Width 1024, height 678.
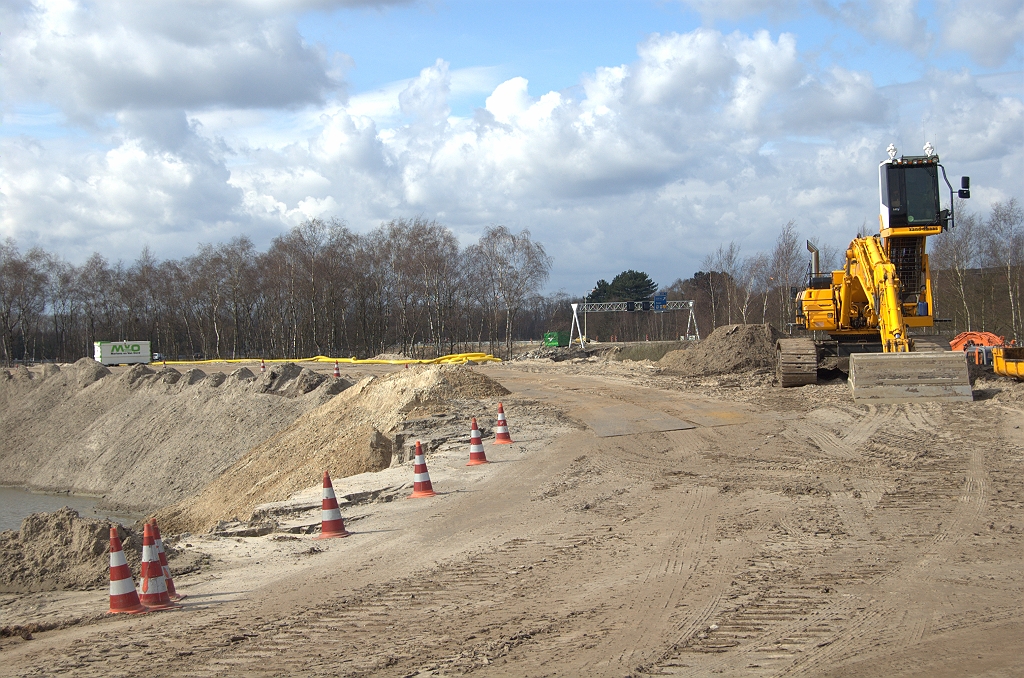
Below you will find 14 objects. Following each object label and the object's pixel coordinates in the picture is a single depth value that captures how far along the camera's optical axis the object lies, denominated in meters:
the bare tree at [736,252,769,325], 58.07
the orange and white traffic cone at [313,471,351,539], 8.93
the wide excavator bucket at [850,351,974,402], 17.23
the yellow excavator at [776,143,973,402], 17.47
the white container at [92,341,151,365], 62.59
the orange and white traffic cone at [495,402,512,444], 14.56
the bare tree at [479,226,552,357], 61.44
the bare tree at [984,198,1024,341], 42.91
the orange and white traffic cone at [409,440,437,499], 10.80
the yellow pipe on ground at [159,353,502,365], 41.84
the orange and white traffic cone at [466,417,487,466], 12.85
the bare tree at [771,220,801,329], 56.72
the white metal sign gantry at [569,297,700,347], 59.91
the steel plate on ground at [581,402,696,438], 15.55
